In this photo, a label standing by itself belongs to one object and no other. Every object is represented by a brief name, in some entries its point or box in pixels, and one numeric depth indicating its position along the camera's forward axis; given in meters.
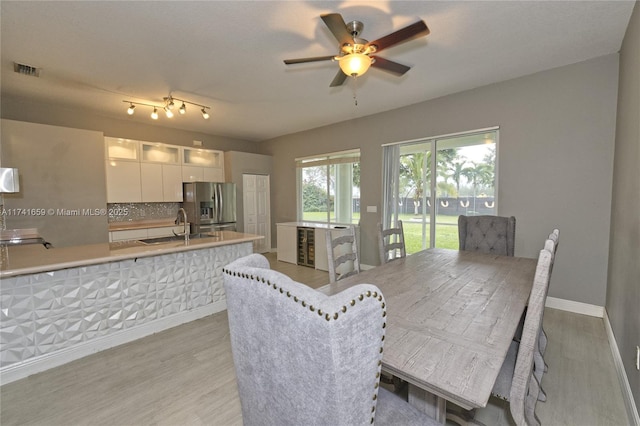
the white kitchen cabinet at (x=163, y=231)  4.74
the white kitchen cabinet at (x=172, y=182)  4.99
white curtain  4.46
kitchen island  1.99
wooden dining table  0.87
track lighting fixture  3.51
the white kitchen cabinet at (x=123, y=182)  4.37
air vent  2.78
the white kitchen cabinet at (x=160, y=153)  4.78
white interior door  6.09
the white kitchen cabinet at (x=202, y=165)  5.33
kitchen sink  3.00
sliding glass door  3.59
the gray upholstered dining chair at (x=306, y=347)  0.61
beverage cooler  5.13
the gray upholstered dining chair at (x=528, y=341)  1.01
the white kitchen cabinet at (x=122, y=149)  4.39
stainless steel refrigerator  5.20
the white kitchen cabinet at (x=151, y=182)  4.72
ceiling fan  1.70
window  5.16
